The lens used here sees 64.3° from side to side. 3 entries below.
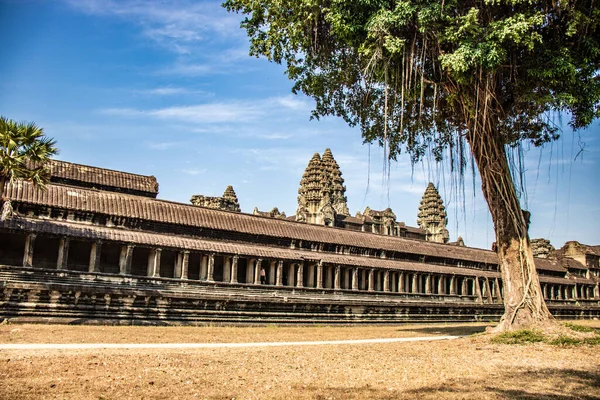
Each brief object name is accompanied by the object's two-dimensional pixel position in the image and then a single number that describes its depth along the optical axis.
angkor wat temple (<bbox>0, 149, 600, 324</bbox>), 18.77
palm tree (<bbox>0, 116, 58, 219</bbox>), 16.72
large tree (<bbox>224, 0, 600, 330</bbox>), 12.36
